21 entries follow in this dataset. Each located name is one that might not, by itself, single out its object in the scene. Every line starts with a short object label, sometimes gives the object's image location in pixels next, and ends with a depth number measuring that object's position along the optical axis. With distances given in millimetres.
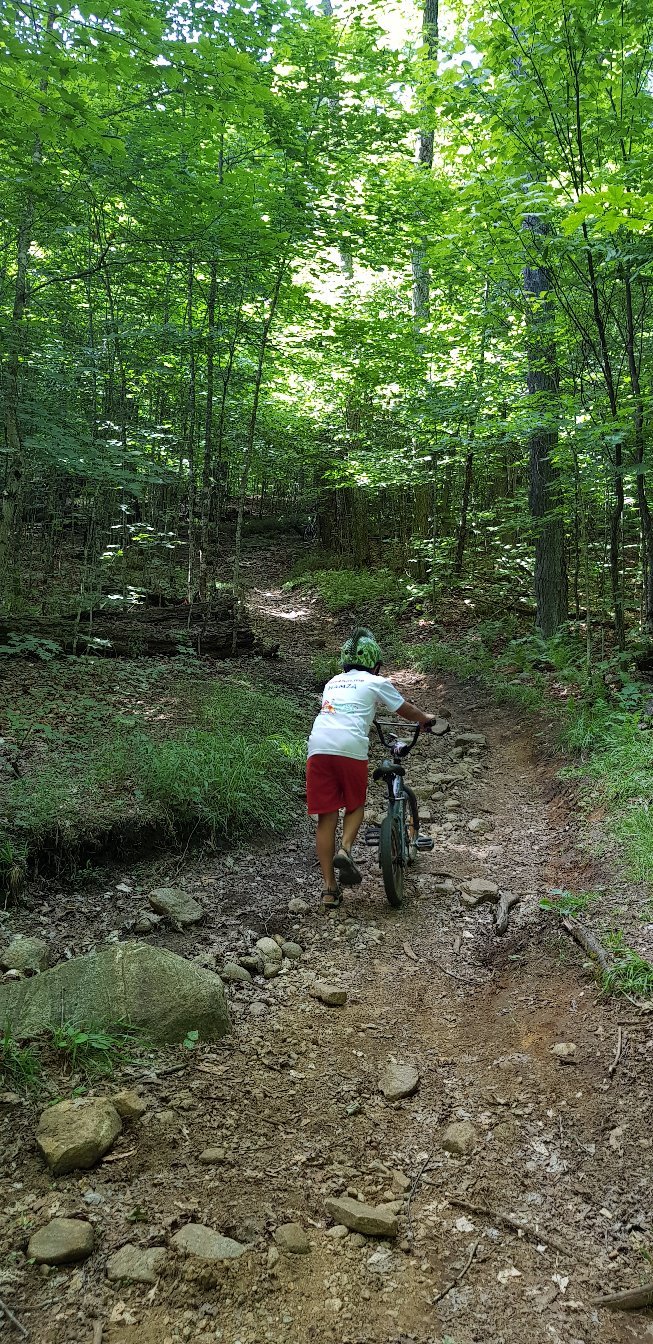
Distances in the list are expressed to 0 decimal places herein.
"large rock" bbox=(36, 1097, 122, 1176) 2418
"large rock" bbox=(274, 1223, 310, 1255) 2279
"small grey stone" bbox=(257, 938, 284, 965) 4164
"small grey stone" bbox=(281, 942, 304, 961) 4234
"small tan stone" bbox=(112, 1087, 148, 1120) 2699
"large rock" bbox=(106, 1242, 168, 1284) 2098
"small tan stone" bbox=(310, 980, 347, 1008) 3801
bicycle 4727
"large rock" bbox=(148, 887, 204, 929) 4344
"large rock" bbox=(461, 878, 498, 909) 4895
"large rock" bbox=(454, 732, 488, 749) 8305
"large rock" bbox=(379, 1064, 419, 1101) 3111
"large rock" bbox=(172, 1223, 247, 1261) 2199
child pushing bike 4758
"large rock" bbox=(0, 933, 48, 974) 3539
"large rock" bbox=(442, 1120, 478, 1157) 2789
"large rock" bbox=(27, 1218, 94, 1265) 2107
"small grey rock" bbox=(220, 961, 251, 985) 3885
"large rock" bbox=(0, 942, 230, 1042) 3014
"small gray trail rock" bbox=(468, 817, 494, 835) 6191
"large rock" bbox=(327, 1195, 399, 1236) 2369
